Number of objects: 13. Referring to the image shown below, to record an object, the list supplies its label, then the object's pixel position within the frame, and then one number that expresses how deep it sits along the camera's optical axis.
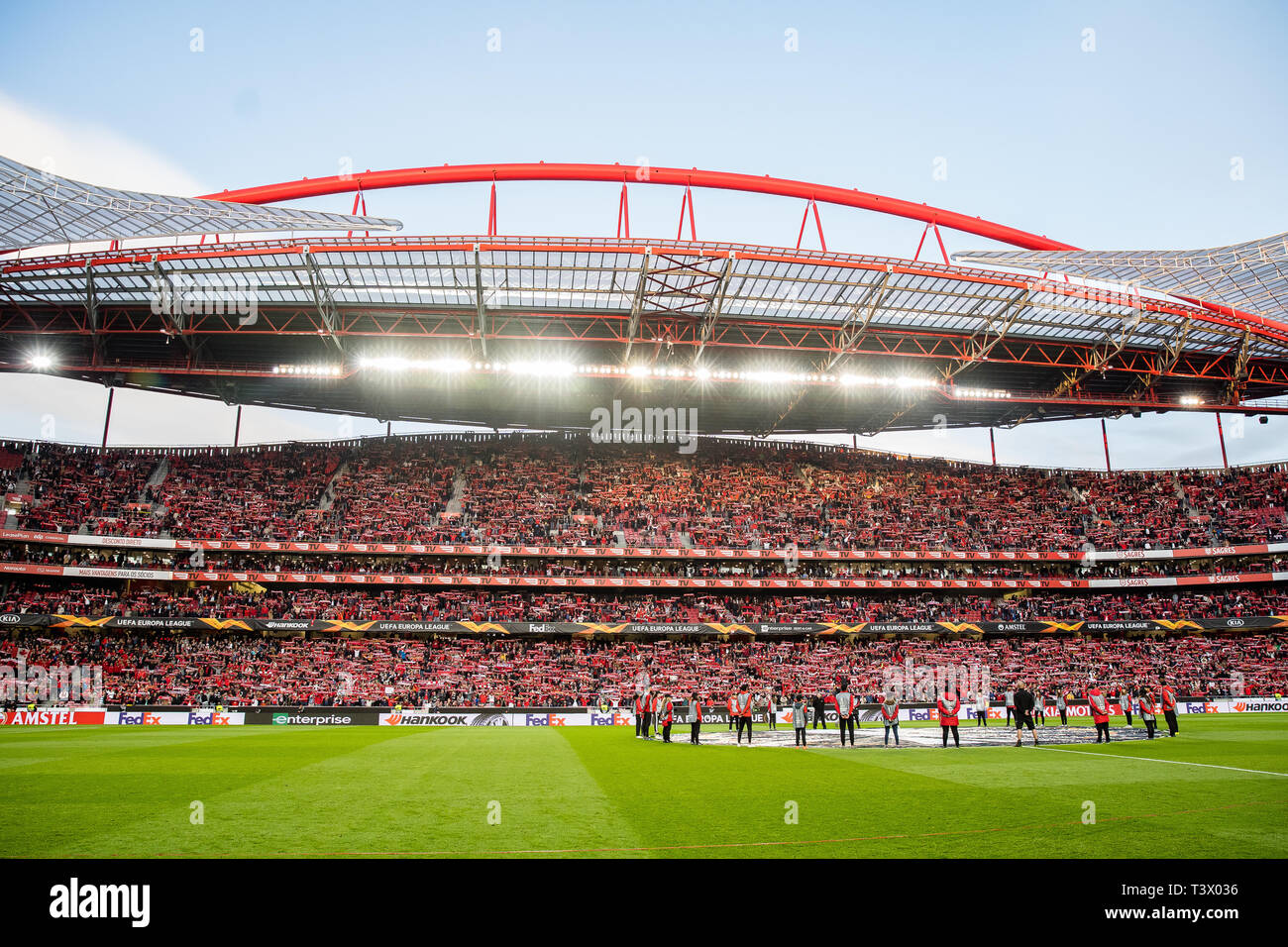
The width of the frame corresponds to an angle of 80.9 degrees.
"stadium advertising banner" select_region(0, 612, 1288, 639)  37.72
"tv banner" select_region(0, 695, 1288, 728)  29.72
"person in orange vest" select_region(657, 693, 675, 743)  21.84
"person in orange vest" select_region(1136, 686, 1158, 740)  20.31
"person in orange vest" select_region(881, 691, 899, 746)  19.98
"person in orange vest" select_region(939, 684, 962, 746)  18.98
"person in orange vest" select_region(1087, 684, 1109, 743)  19.50
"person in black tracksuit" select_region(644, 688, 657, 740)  23.74
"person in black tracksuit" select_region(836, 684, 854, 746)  19.70
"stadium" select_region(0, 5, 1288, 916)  30.98
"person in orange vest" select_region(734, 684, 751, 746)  22.08
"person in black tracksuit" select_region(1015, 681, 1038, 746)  19.11
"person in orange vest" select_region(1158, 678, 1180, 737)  20.78
